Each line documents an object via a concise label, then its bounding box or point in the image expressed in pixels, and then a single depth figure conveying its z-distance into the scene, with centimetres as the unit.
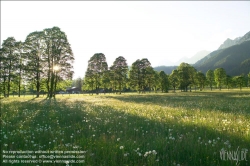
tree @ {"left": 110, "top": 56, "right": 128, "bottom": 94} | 7831
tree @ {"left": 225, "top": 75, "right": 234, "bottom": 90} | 10312
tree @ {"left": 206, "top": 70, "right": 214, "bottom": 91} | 11200
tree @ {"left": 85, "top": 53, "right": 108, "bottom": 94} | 7406
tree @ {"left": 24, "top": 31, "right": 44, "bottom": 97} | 4347
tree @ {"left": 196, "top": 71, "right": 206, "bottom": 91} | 10030
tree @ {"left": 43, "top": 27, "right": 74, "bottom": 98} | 4328
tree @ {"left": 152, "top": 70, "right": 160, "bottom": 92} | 8854
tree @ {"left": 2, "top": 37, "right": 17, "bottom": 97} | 4399
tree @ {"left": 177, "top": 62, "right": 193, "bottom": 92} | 8875
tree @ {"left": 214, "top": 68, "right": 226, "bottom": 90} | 9975
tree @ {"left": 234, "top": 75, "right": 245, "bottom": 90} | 9693
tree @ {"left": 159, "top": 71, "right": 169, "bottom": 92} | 9569
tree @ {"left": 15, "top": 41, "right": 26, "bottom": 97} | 4452
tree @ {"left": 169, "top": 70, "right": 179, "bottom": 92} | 9619
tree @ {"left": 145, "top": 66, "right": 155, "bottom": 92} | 8188
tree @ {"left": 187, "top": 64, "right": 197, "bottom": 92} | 9041
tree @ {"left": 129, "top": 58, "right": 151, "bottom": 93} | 8200
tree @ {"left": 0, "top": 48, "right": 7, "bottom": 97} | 4148
